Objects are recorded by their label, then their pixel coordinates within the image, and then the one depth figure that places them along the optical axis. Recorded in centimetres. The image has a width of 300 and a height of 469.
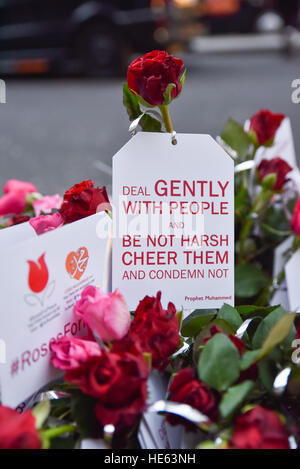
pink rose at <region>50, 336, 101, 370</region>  61
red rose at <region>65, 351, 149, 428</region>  59
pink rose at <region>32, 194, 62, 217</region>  78
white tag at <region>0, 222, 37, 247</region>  67
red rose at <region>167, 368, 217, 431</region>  59
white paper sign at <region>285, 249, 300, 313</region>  76
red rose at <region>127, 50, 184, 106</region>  67
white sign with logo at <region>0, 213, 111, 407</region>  61
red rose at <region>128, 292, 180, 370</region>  61
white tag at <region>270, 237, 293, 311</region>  80
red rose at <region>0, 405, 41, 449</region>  57
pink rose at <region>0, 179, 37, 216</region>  83
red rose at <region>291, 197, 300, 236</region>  77
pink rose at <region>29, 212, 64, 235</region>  68
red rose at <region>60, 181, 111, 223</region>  69
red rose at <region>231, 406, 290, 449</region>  57
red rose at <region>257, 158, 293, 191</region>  80
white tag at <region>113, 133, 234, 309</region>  69
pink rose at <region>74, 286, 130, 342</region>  62
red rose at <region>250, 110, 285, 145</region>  81
